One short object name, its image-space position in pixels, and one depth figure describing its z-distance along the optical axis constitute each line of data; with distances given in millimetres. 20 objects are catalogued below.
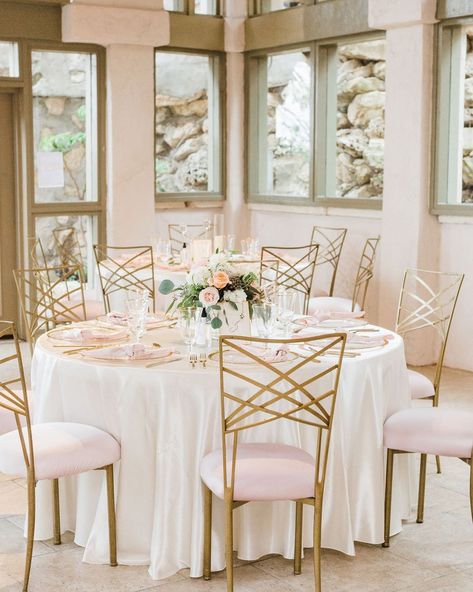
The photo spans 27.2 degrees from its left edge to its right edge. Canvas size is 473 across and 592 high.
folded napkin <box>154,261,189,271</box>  7090
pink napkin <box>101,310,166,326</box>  4785
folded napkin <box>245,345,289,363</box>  3922
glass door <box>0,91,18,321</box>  8797
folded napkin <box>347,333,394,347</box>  4262
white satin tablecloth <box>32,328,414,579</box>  3799
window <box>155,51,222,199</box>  9539
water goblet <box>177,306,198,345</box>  4254
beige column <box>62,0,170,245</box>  8695
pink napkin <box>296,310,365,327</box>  4764
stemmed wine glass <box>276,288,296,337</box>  4348
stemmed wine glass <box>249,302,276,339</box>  4238
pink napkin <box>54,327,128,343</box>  4355
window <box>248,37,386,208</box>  8484
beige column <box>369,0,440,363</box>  7574
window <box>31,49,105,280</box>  8750
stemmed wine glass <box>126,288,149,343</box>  4277
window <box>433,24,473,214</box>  7531
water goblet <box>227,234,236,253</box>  7573
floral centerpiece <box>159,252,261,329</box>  4188
